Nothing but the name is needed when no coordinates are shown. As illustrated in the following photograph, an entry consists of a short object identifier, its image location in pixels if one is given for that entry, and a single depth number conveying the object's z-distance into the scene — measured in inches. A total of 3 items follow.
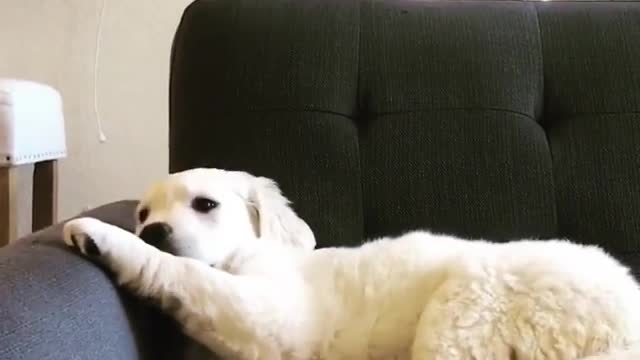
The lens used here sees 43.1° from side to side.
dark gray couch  59.3
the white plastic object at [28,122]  71.5
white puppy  43.6
